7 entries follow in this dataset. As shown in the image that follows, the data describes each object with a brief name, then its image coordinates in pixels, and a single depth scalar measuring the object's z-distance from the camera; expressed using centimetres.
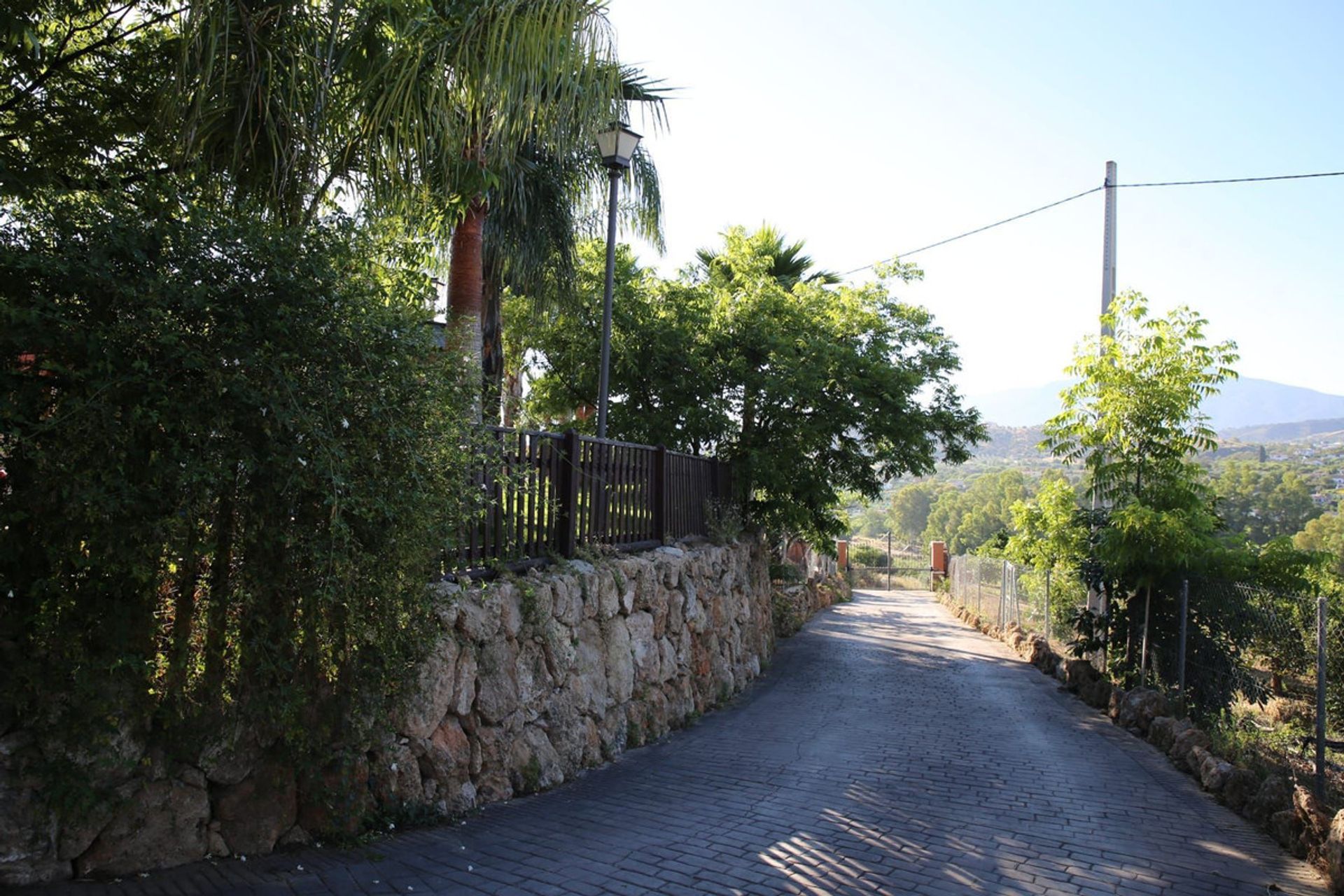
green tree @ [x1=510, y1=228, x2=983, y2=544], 1532
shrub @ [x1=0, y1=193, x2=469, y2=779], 406
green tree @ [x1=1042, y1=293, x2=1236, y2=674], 1049
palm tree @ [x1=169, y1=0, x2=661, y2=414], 590
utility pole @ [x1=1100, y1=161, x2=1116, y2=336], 1541
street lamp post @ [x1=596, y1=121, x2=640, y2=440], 1085
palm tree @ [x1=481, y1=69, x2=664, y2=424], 1195
